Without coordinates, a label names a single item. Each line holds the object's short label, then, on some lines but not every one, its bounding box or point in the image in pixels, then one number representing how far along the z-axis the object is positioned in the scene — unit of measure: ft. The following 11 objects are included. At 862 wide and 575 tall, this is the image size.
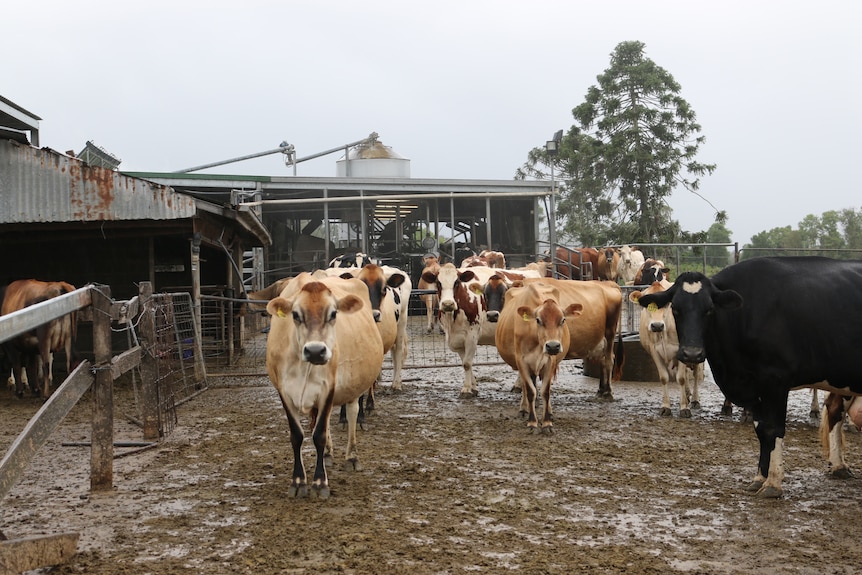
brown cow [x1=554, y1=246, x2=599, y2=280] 85.30
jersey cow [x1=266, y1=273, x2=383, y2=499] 20.98
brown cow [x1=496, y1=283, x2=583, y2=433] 30.63
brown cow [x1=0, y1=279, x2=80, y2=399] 38.70
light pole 74.54
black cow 21.52
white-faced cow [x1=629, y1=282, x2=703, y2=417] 33.81
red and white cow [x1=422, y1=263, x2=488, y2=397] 41.81
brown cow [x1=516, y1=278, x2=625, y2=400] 37.88
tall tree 129.70
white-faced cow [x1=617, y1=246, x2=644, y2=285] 77.20
